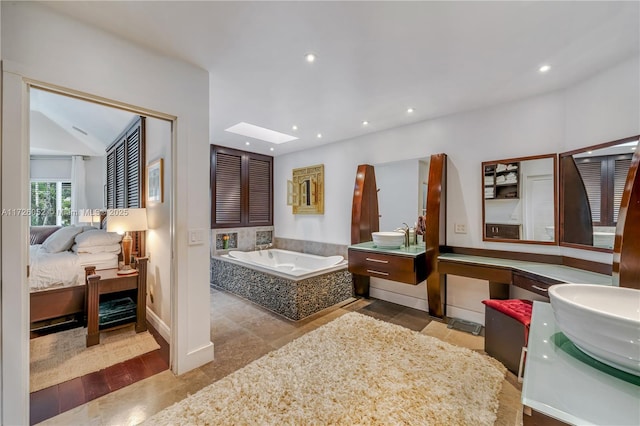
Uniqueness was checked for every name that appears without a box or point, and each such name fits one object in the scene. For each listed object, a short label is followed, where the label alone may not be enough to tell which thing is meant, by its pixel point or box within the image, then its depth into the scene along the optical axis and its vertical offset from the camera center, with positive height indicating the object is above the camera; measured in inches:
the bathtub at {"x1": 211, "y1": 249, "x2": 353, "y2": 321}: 116.7 -36.4
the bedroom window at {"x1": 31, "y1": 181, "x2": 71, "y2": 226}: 98.3 +4.5
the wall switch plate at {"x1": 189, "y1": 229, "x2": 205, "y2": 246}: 79.9 -7.2
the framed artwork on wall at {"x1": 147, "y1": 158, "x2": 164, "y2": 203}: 99.0 +13.2
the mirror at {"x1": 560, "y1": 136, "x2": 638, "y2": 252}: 77.3 +7.4
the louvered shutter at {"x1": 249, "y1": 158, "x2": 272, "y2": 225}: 191.3 +17.3
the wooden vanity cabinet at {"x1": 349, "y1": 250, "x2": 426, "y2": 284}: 107.7 -23.5
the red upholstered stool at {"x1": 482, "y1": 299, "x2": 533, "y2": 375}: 76.5 -36.8
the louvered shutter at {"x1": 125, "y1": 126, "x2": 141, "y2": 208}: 120.3 +22.3
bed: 97.9 -21.9
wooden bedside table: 92.4 -29.3
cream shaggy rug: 60.3 -48.0
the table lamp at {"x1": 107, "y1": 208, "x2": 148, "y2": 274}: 103.9 -3.5
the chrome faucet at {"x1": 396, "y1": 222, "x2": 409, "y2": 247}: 127.6 -9.1
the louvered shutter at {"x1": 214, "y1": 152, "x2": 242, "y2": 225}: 173.5 +17.5
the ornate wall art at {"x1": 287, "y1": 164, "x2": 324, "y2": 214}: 172.6 +16.7
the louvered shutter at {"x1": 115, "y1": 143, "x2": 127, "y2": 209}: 140.2 +21.2
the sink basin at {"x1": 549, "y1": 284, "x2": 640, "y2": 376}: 24.5 -12.7
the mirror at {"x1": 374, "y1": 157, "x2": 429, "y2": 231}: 128.7 +12.2
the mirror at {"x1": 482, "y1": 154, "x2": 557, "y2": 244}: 97.4 +5.6
